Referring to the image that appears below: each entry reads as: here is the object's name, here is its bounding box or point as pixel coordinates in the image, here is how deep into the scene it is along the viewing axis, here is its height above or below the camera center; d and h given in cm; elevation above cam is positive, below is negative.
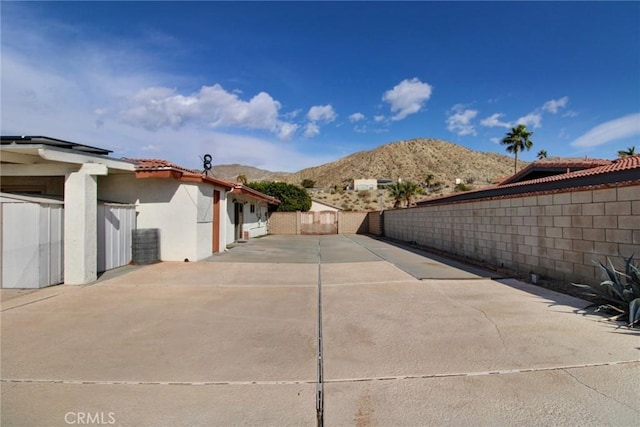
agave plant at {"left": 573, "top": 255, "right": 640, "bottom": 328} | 470 -114
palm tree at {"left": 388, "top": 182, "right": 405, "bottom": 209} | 3609 +268
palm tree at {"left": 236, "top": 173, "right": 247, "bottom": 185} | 4185 +490
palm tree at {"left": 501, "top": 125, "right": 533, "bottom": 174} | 3931 +889
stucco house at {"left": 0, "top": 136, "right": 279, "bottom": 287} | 782 +68
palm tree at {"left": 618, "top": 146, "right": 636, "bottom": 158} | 2887 +547
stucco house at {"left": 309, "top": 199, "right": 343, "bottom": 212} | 3950 +128
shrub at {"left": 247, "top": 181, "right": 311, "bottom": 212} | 3750 +256
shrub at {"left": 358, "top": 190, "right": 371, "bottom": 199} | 5245 +368
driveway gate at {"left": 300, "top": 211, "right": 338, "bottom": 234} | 3288 -36
